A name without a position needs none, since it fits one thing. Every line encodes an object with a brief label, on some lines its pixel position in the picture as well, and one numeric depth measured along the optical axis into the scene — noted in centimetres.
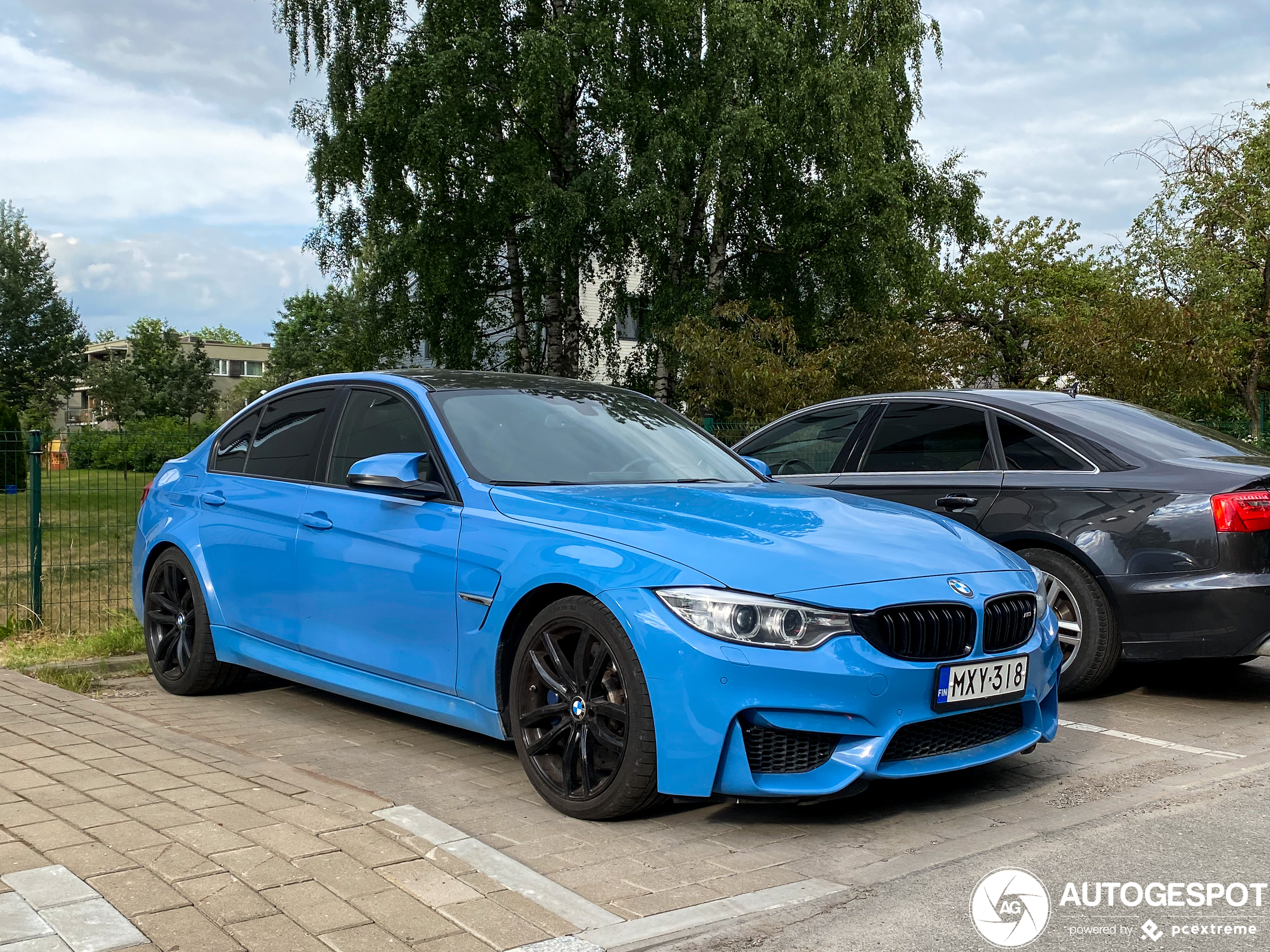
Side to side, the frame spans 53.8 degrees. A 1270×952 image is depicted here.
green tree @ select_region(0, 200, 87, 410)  6500
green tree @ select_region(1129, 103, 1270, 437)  2405
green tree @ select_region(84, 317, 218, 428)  7344
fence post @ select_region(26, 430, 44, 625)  859
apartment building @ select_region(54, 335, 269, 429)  11575
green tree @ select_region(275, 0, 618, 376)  2373
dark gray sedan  589
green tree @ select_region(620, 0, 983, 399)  2361
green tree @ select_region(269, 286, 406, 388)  2723
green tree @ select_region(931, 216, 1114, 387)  3506
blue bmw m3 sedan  400
